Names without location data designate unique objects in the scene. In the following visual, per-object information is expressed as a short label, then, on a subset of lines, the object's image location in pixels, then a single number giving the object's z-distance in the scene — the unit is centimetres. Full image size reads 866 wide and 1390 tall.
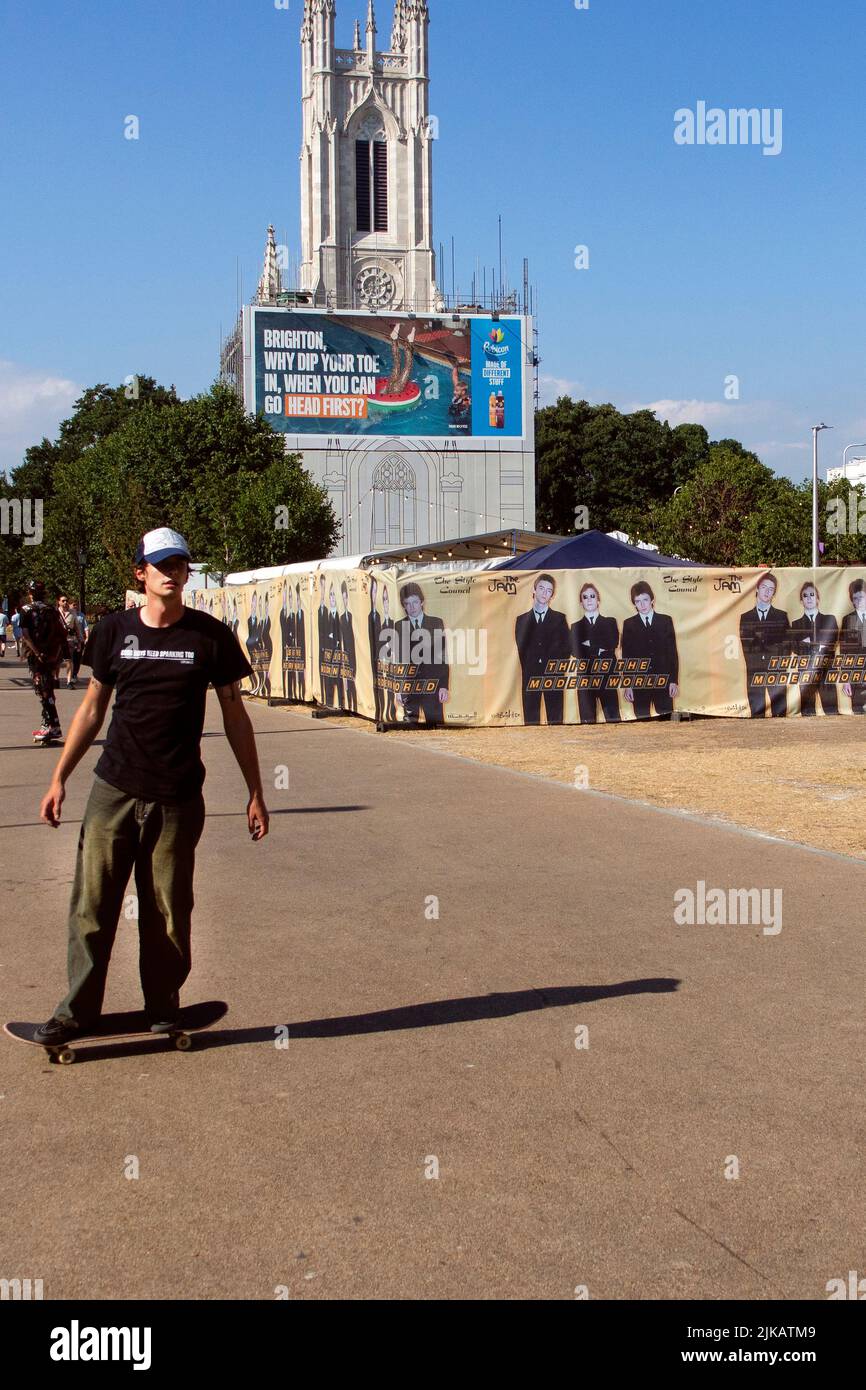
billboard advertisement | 8775
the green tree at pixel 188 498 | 5775
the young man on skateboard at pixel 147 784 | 502
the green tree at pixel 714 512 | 6575
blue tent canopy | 2234
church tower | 10738
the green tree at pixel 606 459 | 9688
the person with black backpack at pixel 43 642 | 1742
